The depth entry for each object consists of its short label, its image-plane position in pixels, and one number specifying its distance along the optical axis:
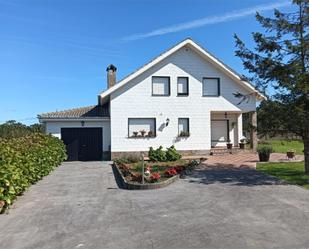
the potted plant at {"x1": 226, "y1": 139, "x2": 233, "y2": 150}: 16.31
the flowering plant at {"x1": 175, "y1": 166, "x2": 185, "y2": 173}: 10.01
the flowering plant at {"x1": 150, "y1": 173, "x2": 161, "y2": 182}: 8.41
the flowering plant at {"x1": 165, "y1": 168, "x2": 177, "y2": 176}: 9.33
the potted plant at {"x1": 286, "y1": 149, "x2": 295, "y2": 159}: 13.06
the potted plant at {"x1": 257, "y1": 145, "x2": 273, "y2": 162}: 12.52
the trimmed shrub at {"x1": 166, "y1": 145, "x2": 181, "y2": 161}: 14.09
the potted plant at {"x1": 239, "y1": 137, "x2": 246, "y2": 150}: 16.32
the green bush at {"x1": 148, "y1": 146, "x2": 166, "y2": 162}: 14.00
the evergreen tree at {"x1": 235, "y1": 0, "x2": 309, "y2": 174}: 8.77
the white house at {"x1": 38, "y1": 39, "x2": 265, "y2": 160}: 15.25
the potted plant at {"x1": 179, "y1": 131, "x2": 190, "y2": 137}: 15.71
